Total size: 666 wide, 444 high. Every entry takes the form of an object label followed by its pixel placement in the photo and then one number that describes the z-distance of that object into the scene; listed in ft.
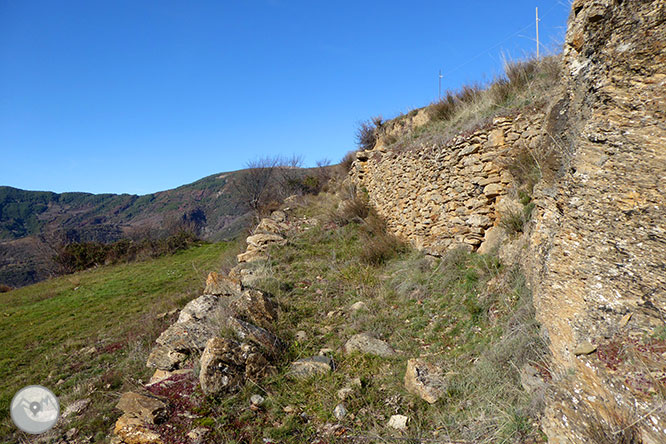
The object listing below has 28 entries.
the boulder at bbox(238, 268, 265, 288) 22.33
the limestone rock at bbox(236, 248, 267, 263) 28.27
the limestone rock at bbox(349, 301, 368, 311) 18.15
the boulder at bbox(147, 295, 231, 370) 15.58
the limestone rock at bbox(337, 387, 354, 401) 11.60
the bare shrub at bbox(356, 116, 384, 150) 50.65
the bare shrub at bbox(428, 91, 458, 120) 28.55
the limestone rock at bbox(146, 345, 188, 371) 15.33
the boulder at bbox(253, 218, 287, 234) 34.22
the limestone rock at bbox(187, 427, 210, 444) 10.21
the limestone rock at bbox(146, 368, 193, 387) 14.31
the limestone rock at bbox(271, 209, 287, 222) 38.83
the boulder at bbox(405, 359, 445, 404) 10.59
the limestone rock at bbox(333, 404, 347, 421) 10.84
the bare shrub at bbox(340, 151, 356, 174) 54.49
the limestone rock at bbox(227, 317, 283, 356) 14.49
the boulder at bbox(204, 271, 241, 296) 19.40
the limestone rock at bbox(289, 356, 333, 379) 13.24
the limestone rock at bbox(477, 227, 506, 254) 16.90
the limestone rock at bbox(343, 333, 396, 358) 13.96
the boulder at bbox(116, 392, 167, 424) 10.91
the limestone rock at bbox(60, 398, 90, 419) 13.79
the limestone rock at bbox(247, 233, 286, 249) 30.68
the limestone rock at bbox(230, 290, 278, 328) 16.63
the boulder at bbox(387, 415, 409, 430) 9.81
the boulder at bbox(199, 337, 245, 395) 12.48
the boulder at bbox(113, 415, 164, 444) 10.30
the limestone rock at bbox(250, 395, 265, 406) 11.85
